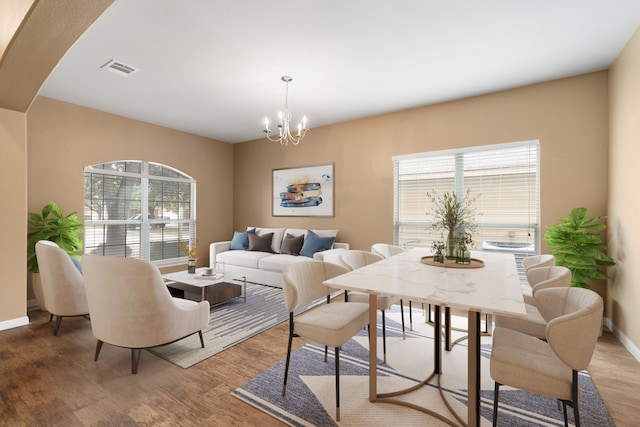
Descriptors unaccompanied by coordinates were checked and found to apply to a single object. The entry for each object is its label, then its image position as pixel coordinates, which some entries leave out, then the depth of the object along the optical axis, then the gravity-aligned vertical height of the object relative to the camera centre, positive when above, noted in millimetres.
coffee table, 3576 -1034
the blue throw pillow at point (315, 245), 5047 -573
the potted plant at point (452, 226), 2336 -114
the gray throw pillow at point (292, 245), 5297 -610
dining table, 1416 -421
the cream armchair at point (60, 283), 2975 -736
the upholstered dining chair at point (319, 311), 1908 -737
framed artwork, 5570 +408
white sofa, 4914 -809
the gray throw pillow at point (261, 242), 5625 -595
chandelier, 3604 +1521
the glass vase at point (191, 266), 3939 -734
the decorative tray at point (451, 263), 2242 -407
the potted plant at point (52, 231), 3730 -263
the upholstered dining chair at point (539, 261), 2638 -468
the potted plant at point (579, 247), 3035 -369
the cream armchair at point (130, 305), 2223 -732
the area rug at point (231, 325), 2660 -1274
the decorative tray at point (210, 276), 3671 -818
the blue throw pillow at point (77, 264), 3184 -585
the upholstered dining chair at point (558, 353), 1321 -743
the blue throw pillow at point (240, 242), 5895 -619
